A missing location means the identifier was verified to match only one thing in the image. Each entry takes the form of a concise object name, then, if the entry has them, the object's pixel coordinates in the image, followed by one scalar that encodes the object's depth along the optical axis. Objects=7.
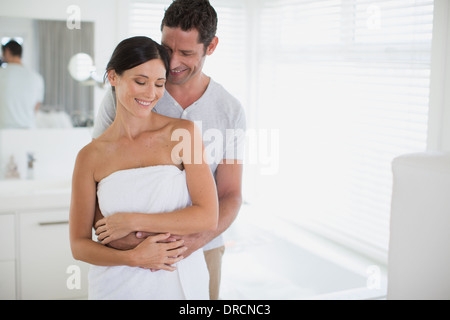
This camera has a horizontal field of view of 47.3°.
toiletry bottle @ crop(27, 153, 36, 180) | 2.38
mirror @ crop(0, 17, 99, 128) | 2.30
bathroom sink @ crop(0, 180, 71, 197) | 2.30
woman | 1.15
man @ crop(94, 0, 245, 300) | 1.32
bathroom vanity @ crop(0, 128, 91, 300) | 2.09
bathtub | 2.12
